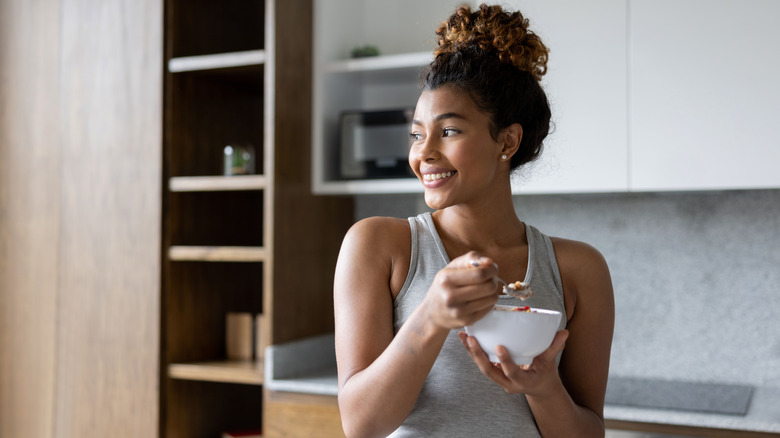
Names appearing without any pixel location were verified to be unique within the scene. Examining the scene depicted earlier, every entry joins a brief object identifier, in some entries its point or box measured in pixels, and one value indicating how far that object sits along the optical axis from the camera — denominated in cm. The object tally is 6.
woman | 99
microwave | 226
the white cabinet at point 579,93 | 200
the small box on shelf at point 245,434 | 240
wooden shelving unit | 223
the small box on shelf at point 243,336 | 244
